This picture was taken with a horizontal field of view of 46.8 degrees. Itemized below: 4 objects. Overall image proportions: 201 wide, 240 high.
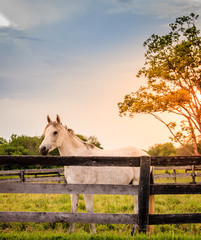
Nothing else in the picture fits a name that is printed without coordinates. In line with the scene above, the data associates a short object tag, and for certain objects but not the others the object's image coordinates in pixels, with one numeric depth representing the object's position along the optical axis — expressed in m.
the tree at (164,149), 99.19
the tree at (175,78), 20.61
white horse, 5.37
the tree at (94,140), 73.26
